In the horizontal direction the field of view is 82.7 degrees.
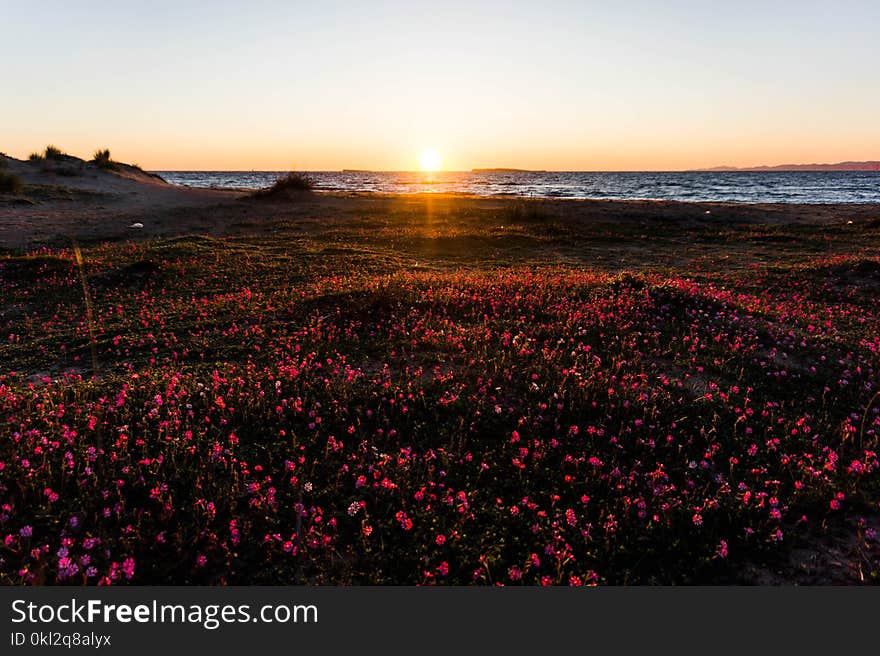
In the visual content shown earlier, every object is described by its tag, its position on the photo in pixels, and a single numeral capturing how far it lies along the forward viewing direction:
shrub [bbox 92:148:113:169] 58.22
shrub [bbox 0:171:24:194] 38.64
